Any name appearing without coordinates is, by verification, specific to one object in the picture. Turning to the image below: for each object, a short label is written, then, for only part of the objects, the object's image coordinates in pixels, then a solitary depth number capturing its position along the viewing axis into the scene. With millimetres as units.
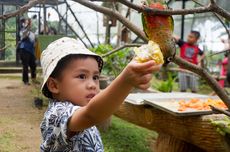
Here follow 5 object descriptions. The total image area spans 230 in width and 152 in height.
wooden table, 2805
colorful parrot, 1006
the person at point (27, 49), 8453
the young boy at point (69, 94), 1278
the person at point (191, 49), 6532
